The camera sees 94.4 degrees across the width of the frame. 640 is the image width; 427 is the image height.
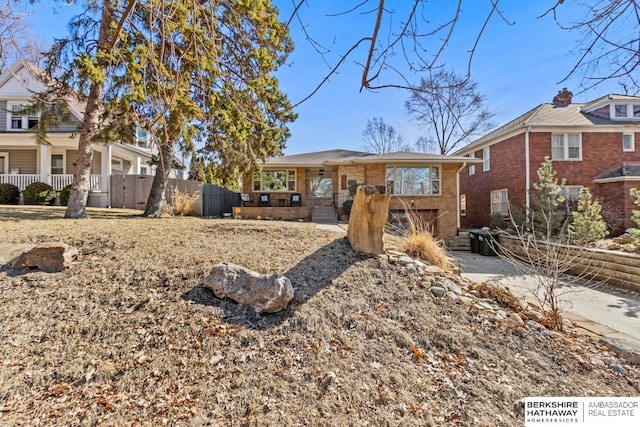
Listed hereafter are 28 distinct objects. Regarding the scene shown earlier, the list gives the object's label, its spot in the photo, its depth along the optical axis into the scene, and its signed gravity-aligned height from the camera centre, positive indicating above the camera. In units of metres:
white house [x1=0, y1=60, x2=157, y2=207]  13.87 +3.16
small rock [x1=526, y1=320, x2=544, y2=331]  3.50 -1.33
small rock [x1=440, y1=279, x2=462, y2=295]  4.15 -1.03
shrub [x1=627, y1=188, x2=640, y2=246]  6.86 -0.38
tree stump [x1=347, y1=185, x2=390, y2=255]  4.83 -0.06
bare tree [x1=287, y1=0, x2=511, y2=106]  1.78 +1.16
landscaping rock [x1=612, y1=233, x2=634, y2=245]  9.50 -0.84
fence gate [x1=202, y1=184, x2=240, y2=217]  13.76 +0.74
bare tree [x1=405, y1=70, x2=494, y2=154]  21.06 +7.29
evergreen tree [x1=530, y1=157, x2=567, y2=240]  11.64 +0.63
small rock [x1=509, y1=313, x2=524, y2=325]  3.60 -1.29
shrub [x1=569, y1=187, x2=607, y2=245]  9.65 -0.36
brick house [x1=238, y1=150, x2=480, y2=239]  14.16 +1.57
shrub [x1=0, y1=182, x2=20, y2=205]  12.95 +0.93
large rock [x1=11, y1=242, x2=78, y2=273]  3.78 -0.56
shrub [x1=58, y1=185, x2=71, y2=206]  13.10 +0.89
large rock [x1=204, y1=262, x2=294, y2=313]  3.31 -0.84
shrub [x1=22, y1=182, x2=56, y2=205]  12.91 +0.91
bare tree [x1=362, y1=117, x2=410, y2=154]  27.67 +7.21
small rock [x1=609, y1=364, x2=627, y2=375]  2.93 -1.55
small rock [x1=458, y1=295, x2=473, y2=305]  3.88 -1.14
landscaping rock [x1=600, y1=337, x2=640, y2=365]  3.14 -1.48
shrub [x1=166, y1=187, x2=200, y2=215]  11.73 +0.51
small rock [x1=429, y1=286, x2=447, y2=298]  3.96 -1.04
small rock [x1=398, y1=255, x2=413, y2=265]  4.69 -0.73
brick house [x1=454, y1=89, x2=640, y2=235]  13.86 +3.18
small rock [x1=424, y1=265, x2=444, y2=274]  4.54 -0.87
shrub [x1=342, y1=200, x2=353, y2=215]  13.73 +0.36
